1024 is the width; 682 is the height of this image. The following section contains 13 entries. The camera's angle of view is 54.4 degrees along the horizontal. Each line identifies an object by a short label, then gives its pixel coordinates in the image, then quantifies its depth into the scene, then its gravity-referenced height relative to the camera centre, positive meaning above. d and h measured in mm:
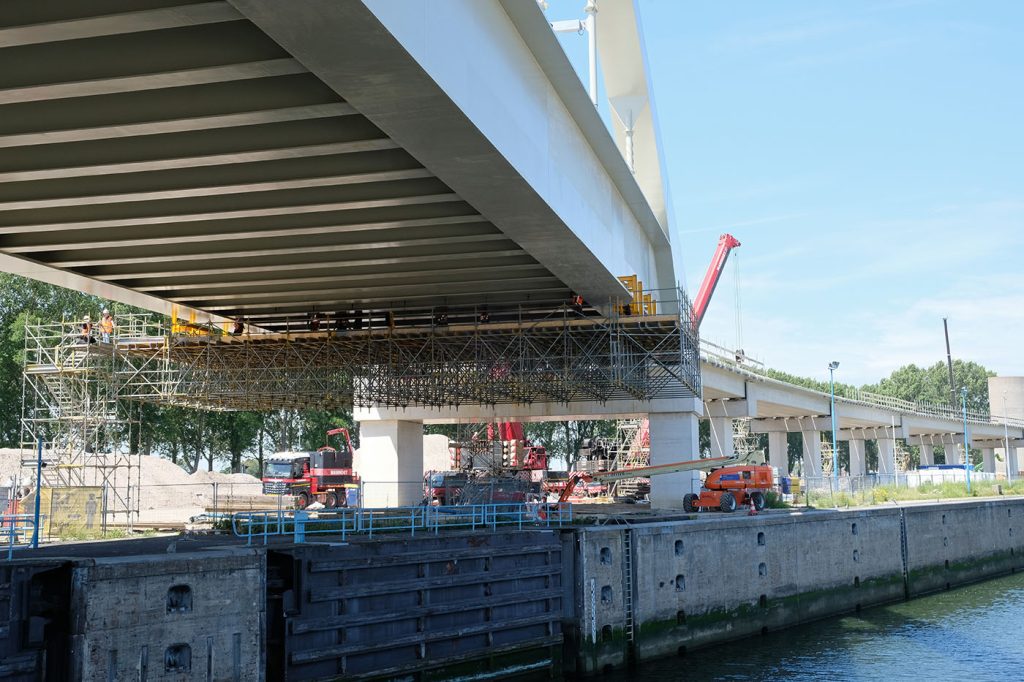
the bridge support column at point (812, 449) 86188 +948
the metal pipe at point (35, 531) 19875 -1038
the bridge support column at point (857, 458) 107000 +70
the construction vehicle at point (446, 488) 45094 -853
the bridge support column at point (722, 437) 62553 +1605
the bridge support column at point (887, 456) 102388 +194
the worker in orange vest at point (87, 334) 45094 +6590
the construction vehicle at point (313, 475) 51719 -105
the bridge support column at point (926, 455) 125062 +232
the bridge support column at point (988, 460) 133000 -661
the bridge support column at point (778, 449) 88562 +1065
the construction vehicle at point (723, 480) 43812 -749
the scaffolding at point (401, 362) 40750 +4795
